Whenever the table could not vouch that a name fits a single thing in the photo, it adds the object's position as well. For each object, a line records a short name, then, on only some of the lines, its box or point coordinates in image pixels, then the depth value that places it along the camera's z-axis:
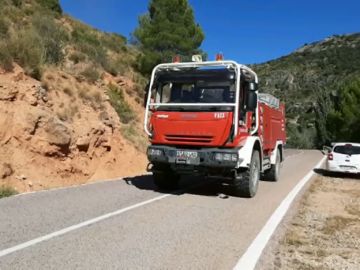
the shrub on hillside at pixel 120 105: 22.78
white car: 18.75
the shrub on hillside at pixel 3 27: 17.03
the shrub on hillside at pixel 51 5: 35.10
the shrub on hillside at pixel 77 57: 23.95
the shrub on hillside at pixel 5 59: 14.52
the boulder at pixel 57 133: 14.16
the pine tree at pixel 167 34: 31.75
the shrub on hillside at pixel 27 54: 15.59
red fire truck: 10.38
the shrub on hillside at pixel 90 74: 20.92
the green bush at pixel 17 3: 30.76
